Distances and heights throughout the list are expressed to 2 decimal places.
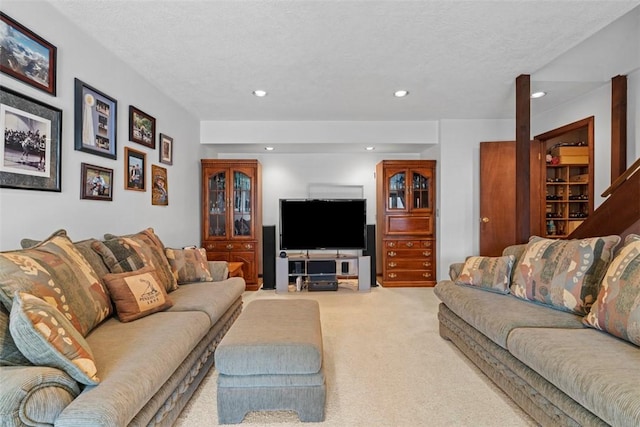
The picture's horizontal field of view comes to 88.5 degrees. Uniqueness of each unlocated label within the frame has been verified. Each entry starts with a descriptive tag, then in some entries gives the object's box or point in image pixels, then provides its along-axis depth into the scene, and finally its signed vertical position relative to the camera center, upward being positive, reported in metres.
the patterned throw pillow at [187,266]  2.87 -0.47
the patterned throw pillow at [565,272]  1.93 -0.37
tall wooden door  4.37 +0.28
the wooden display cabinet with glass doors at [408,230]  4.83 -0.24
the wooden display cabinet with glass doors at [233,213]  4.64 +0.00
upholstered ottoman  1.64 -0.83
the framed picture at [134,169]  2.89 +0.40
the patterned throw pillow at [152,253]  2.33 -0.31
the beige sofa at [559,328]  1.28 -0.60
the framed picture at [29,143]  1.75 +0.40
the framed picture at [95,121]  2.28 +0.68
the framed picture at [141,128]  2.96 +0.81
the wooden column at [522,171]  3.25 +0.43
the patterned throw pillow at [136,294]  1.89 -0.49
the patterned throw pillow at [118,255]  2.08 -0.28
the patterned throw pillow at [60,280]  1.30 -0.30
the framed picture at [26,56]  1.74 +0.89
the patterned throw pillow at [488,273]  2.46 -0.46
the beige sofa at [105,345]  1.06 -0.61
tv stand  4.57 -0.80
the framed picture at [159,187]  3.37 +0.28
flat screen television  4.70 -0.14
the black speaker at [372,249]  4.84 -0.52
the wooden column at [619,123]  3.26 +0.91
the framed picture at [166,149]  3.52 +0.70
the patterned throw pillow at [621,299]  1.52 -0.42
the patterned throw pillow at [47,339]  1.12 -0.45
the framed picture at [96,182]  2.35 +0.23
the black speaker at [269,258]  4.71 -0.65
